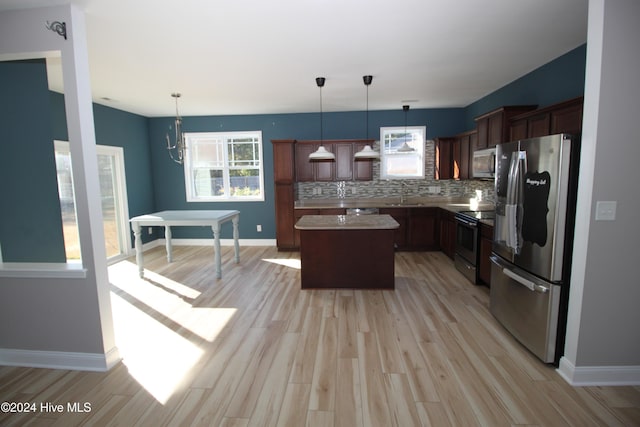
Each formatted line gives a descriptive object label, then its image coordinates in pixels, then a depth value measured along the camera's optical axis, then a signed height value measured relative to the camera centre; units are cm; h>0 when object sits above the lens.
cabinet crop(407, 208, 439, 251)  538 -88
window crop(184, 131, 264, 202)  613 +25
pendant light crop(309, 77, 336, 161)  369 +28
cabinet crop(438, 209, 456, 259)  481 -90
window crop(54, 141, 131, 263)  509 -40
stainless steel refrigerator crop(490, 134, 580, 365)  208 -45
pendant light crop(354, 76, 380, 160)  371 +30
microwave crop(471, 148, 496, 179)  386 +18
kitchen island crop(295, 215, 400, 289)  365 -92
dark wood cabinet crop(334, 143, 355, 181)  570 +30
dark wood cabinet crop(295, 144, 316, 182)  571 +28
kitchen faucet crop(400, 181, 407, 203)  596 -18
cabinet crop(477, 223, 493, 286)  355 -92
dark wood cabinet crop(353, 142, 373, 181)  575 +15
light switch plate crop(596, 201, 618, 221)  194 -22
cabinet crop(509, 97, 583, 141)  246 +50
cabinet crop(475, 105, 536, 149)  351 +63
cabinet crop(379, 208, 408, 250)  537 -77
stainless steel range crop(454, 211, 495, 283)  385 -84
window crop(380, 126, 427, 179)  586 +45
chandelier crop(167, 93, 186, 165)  401 +58
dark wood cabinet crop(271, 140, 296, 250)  559 -9
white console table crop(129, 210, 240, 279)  421 -56
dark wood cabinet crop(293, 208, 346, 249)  543 -60
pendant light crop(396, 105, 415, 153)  554 +118
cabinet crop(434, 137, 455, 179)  554 +37
